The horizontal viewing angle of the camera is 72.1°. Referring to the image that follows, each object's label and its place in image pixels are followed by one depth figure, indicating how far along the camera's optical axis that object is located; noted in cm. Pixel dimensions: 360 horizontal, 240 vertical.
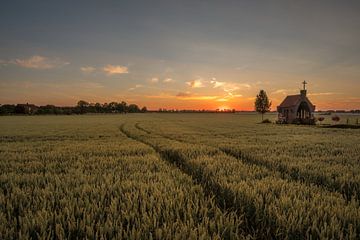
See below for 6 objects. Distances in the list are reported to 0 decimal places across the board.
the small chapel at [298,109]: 4694
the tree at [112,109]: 19585
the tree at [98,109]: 18750
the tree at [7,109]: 14177
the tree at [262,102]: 7369
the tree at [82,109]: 17198
